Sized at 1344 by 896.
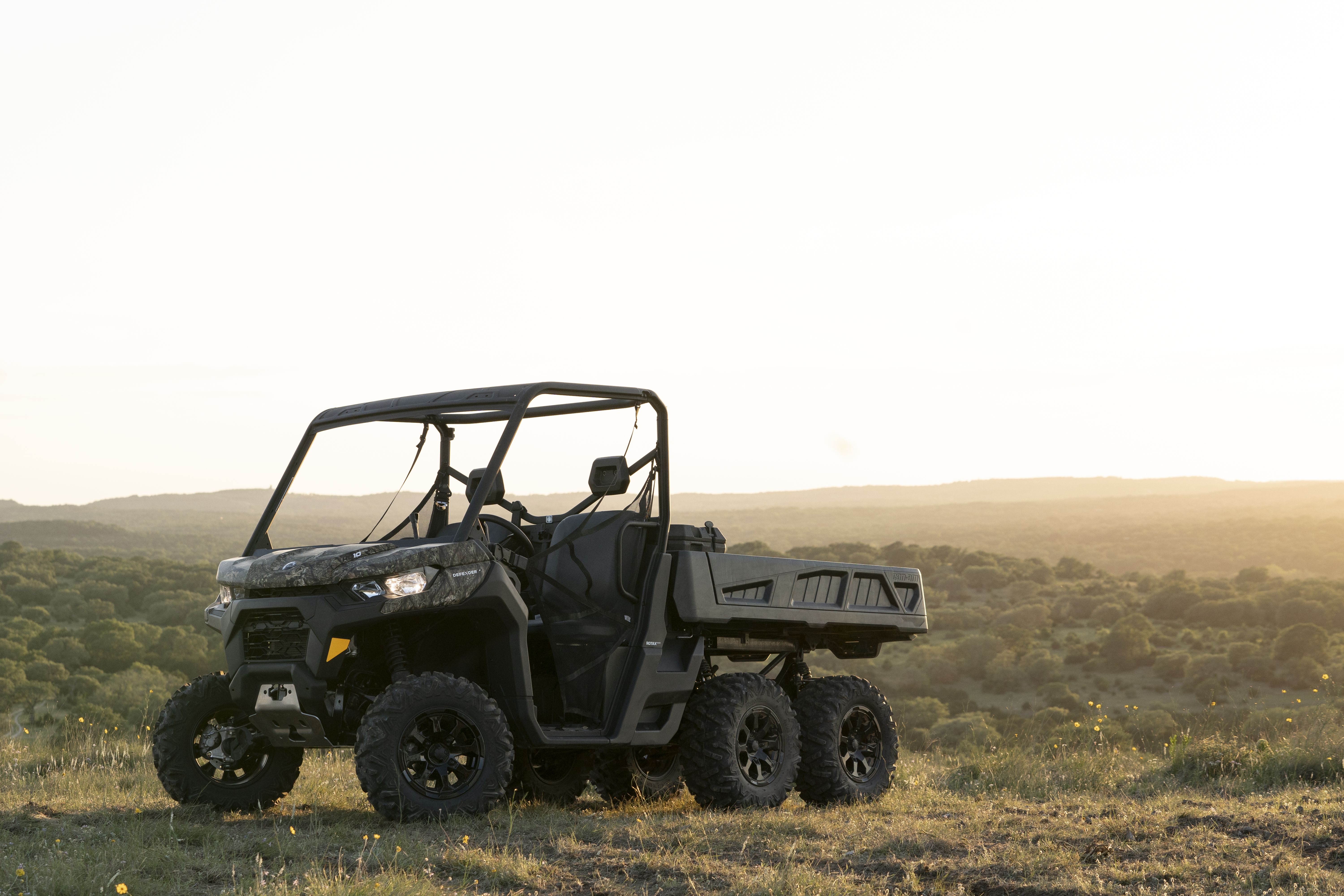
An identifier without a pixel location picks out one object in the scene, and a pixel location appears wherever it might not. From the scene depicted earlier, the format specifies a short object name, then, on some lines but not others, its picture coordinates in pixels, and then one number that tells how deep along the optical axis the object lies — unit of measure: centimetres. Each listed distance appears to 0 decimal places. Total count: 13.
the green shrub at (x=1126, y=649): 3772
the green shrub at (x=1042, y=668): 3656
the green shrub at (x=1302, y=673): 3409
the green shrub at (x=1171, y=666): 3566
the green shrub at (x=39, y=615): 3556
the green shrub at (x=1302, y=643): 3616
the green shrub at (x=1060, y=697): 3278
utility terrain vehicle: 752
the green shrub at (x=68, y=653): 2964
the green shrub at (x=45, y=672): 2739
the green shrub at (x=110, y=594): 3825
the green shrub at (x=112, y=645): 2966
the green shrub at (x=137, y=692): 2098
